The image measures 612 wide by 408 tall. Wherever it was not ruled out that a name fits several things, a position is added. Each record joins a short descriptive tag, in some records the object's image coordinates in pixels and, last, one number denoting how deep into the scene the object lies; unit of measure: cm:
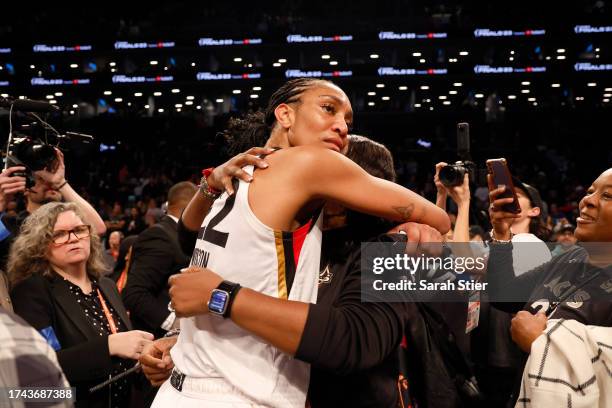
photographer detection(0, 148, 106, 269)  301
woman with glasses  257
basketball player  161
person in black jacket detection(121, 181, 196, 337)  384
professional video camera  313
